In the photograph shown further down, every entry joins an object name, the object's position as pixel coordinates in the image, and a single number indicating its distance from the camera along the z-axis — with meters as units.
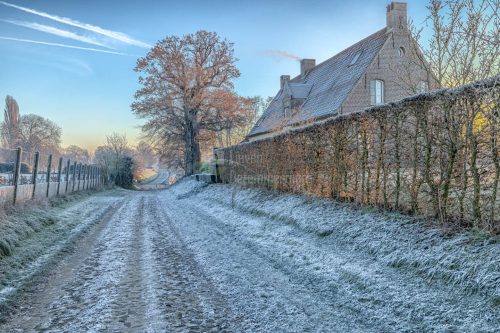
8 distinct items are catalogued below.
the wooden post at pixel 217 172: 21.06
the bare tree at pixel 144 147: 36.87
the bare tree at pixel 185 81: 31.39
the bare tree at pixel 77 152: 89.12
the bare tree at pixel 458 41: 8.36
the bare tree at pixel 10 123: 59.53
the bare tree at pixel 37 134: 60.56
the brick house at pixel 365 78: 23.38
